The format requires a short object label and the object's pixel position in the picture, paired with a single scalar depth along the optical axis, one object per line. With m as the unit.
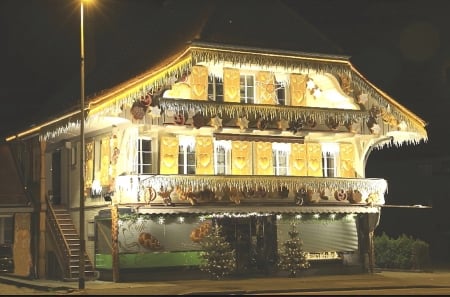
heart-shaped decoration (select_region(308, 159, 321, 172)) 34.06
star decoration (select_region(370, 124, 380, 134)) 34.59
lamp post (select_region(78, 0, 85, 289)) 27.19
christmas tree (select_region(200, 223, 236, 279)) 31.02
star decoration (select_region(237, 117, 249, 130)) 31.58
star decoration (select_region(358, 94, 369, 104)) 33.94
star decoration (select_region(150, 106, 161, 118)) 29.89
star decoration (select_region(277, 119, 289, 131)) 32.56
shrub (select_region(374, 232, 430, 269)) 36.56
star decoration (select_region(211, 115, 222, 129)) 31.02
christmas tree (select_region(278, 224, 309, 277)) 32.72
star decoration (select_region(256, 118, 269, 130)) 31.99
